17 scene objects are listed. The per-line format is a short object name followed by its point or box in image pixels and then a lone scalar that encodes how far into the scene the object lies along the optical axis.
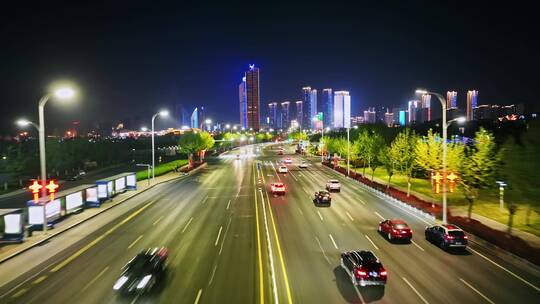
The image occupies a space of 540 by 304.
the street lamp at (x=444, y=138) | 30.44
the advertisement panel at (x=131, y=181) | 50.19
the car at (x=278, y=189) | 46.47
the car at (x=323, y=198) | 39.41
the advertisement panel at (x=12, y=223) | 26.36
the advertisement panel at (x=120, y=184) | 46.29
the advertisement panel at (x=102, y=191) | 41.75
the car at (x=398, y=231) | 26.20
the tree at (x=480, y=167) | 31.91
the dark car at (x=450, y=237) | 24.35
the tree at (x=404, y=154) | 46.56
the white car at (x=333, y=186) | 49.09
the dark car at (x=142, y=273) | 17.80
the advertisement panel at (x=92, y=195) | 38.47
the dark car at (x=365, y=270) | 18.42
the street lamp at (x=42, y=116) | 27.44
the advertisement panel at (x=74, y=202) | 34.38
